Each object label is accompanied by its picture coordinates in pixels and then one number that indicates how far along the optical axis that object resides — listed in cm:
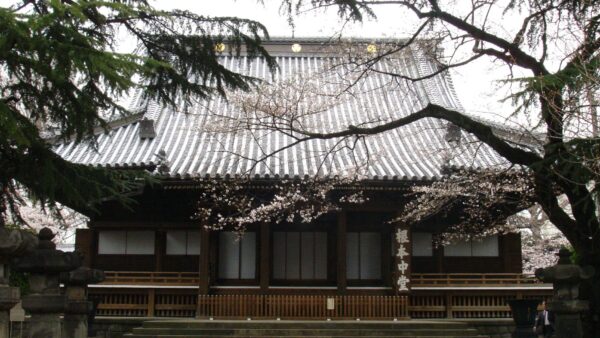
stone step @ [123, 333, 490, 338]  1711
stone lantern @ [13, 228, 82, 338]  902
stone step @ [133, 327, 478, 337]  1719
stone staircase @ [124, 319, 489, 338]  1720
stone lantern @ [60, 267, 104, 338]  1180
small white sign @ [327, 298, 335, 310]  1858
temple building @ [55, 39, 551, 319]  1866
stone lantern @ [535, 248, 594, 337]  1041
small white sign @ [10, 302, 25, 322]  1877
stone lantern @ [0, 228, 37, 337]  669
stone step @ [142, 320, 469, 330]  1744
